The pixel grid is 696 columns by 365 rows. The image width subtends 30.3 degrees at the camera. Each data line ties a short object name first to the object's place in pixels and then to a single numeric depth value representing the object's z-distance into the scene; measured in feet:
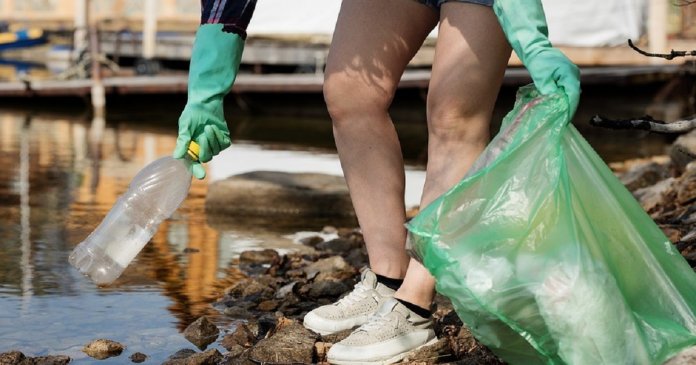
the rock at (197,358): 12.15
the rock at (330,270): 17.17
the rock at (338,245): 20.29
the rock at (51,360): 12.41
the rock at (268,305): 15.34
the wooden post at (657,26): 55.06
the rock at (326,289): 16.11
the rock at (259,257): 19.01
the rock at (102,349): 12.96
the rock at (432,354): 11.73
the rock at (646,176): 25.52
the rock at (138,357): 12.76
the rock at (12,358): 12.37
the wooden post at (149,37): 74.48
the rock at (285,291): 15.92
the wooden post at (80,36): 68.87
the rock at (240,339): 13.31
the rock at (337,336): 12.66
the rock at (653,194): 20.53
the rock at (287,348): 12.21
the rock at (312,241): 21.06
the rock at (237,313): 14.92
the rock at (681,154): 24.09
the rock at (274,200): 24.88
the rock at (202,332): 13.58
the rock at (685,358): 9.73
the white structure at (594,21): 54.65
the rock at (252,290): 16.11
